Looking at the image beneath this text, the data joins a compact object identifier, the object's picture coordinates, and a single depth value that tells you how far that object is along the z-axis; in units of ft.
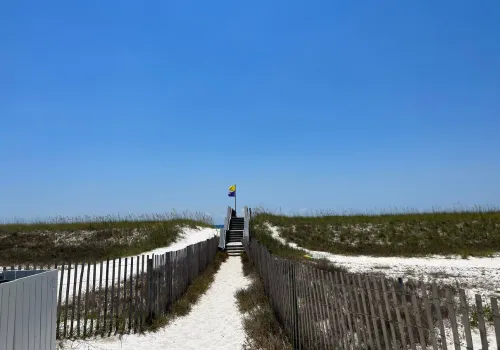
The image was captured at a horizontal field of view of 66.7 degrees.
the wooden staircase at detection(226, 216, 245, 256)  95.55
